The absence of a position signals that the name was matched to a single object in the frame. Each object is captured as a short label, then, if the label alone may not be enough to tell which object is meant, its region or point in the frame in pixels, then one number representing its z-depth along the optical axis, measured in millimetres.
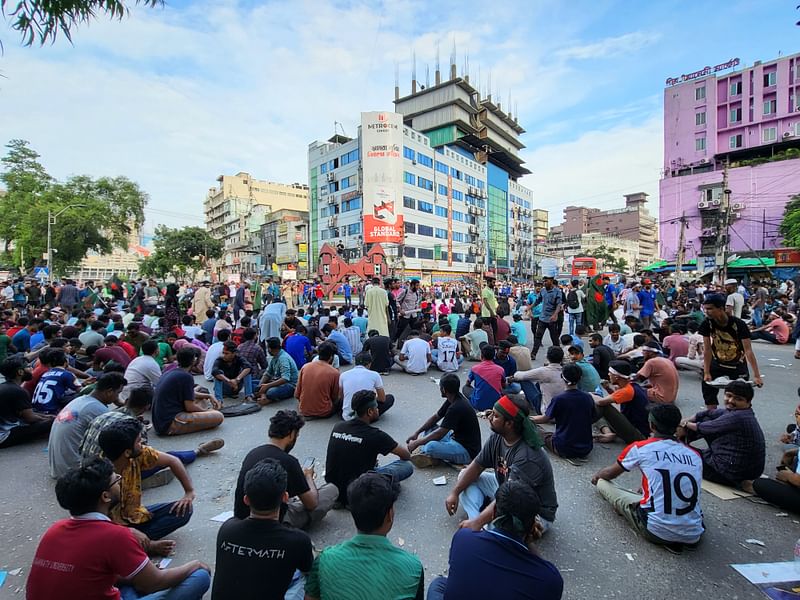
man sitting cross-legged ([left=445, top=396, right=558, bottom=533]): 3035
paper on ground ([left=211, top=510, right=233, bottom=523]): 3512
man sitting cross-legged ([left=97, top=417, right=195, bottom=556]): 2829
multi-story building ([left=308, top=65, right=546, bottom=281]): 48719
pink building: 39688
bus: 41022
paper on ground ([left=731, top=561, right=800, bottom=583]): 2715
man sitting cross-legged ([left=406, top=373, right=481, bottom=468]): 4168
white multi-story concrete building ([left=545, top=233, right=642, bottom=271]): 105812
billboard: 48344
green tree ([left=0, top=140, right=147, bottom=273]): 32500
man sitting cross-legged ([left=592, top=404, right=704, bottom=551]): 2904
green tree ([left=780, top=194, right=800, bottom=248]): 27958
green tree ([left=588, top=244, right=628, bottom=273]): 88000
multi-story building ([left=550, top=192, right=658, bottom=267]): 122250
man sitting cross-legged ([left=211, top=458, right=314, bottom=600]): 1935
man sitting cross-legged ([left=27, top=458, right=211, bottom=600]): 1866
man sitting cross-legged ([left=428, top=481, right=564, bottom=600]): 1796
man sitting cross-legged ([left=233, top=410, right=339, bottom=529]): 2826
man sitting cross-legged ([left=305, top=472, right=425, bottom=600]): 1869
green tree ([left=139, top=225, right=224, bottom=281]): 52906
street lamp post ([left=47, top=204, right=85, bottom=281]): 27919
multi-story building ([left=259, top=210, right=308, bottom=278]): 60553
